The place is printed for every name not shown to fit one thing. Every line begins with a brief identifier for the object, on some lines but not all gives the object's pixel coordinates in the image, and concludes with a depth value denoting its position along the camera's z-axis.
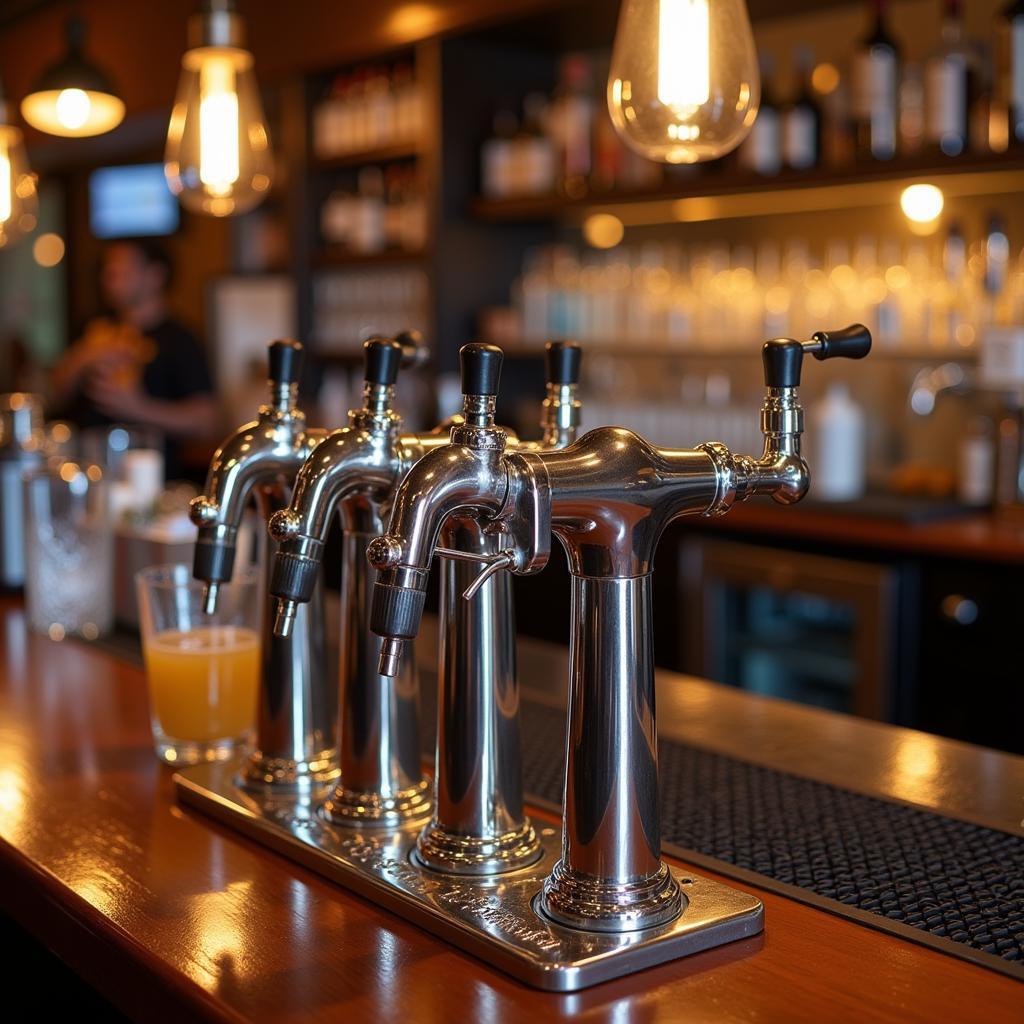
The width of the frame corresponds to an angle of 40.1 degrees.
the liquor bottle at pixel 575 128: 3.88
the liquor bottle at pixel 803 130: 3.39
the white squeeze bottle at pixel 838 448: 3.38
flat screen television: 7.25
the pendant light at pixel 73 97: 2.76
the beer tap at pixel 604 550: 0.83
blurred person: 4.99
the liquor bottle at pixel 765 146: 3.44
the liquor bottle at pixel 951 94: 3.09
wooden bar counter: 0.80
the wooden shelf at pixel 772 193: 3.07
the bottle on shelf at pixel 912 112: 3.21
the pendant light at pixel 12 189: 2.62
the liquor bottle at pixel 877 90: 3.21
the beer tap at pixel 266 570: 1.04
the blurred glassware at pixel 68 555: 1.89
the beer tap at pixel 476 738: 0.96
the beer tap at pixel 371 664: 0.98
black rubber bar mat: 0.91
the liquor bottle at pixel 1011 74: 2.93
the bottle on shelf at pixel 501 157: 4.04
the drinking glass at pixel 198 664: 1.30
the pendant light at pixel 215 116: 1.90
